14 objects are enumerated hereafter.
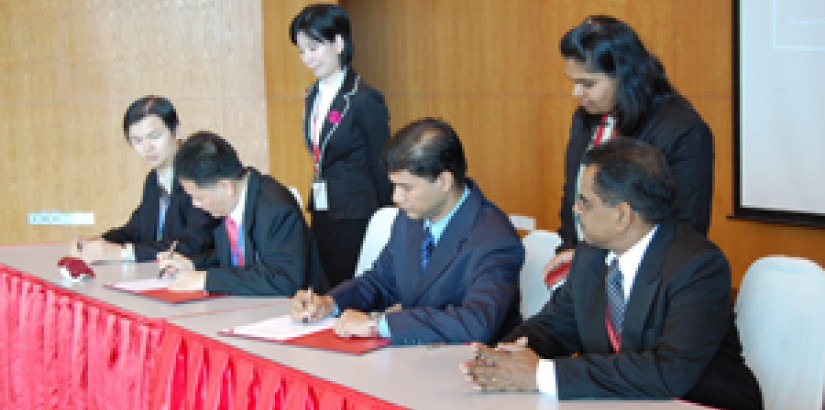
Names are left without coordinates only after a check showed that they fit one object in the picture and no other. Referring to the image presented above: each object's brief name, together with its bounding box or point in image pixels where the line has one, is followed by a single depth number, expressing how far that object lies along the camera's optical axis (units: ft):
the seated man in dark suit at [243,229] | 9.98
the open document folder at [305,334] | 7.72
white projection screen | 13.83
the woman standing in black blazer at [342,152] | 12.64
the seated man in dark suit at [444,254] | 7.95
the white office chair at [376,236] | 11.07
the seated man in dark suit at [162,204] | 12.08
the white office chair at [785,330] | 7.38
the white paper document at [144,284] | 10.34
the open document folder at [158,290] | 9.80
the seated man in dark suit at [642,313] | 6.38
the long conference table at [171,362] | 6.68
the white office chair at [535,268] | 9.75
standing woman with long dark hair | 8.70
